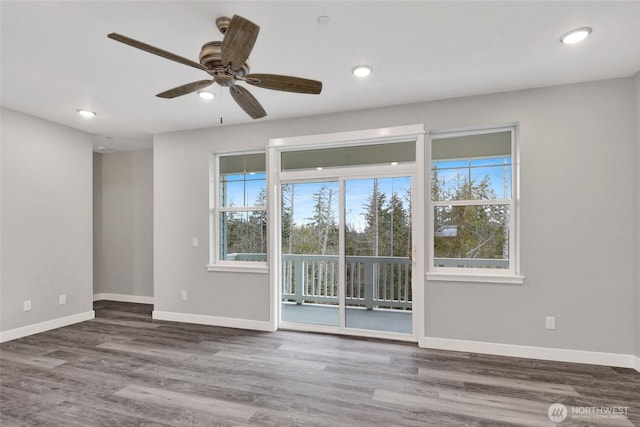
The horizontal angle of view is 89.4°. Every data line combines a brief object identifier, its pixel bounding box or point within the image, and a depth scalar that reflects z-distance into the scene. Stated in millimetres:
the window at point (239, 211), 4305
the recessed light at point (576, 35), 2232
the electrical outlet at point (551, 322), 3117
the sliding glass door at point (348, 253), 3760
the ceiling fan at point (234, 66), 1640
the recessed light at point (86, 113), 3810
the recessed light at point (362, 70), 2760
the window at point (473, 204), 3414
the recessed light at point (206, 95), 3244
